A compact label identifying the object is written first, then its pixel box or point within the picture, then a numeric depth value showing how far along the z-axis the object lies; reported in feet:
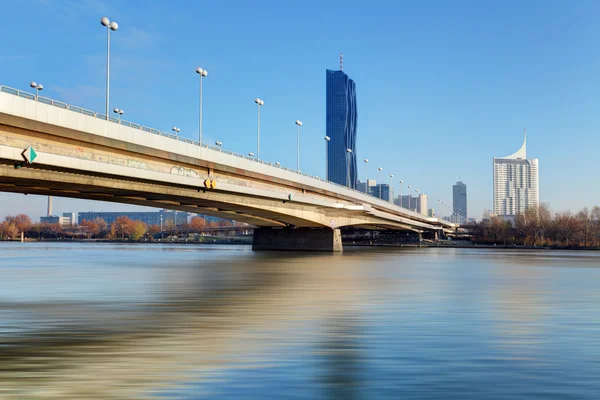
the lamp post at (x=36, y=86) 162.71
